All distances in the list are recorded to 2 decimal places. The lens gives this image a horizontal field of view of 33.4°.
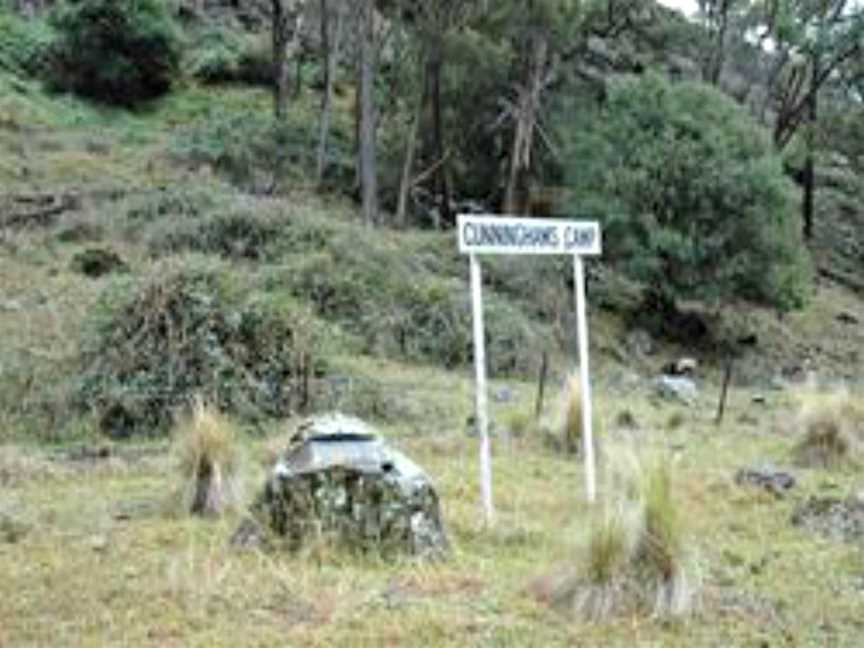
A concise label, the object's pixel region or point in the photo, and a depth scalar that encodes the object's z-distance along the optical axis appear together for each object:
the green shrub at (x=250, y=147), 27.06
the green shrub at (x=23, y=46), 31.02
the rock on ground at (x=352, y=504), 7.30
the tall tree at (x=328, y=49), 28.06
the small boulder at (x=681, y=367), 22.75
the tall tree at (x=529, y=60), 26.66
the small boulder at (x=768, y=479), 10.32
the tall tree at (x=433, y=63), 27.22
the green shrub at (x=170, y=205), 20.70
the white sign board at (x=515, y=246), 8.35
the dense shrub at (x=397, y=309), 17.59
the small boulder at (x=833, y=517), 8.80
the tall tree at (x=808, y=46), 34.31
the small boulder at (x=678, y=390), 17.00
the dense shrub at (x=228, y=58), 33.72
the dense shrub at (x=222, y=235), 19.44
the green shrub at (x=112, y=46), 29.94
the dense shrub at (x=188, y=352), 12.51
